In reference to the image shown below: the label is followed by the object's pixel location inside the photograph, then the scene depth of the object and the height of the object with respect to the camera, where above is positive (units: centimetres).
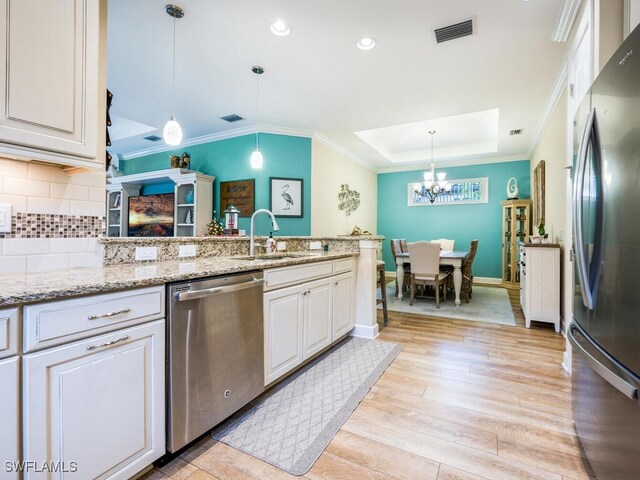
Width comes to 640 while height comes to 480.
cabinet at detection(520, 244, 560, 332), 334 -49
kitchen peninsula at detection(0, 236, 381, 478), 98 -43
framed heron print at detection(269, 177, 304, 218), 468 +68
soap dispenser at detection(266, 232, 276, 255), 290 -6
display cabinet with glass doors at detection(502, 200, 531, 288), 581 +24
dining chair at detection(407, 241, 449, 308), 430 -36
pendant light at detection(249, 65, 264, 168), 305 +173
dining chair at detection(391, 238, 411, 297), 512 -21
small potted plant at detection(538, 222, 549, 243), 367 +7
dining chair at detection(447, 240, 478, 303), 472 -55
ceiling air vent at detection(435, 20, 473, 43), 238 +171
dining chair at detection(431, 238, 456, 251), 614 -9
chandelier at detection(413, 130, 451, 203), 545 +108
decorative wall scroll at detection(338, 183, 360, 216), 590 +83
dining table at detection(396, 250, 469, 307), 450 -35
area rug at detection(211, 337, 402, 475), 153 -107
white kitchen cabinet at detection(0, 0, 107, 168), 124 +71
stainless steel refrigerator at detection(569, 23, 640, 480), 101 -10
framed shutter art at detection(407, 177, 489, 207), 662 +105
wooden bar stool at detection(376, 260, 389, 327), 351 -53
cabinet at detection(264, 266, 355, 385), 203 -64
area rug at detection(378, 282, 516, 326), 392 -99
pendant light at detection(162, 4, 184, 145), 224 +86
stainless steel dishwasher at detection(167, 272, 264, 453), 141 -59
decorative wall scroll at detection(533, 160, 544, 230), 448 +72
